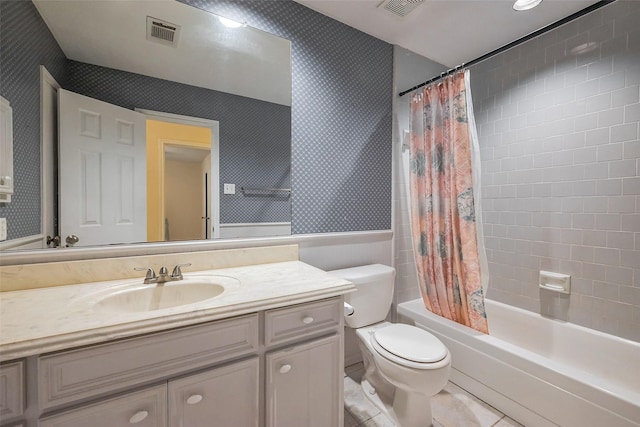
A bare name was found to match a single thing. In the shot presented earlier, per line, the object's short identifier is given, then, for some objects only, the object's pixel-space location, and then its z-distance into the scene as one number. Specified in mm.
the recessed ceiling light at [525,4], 1545
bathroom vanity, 709
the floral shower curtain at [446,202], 1660
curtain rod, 1361
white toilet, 1304
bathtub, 1234
